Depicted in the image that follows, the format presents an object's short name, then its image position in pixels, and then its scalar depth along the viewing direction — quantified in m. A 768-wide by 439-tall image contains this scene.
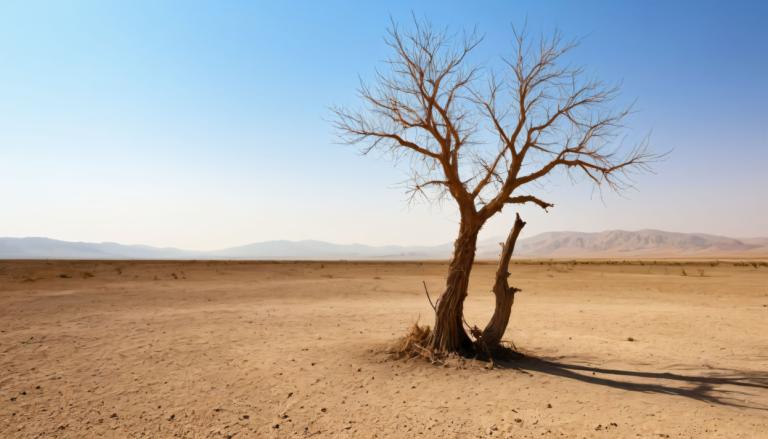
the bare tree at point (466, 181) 8.84
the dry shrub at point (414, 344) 8.95
